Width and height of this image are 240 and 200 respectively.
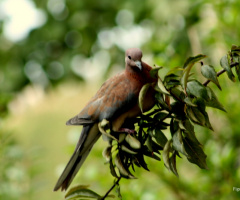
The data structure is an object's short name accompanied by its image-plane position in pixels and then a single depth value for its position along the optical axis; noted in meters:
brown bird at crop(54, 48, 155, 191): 6.53
